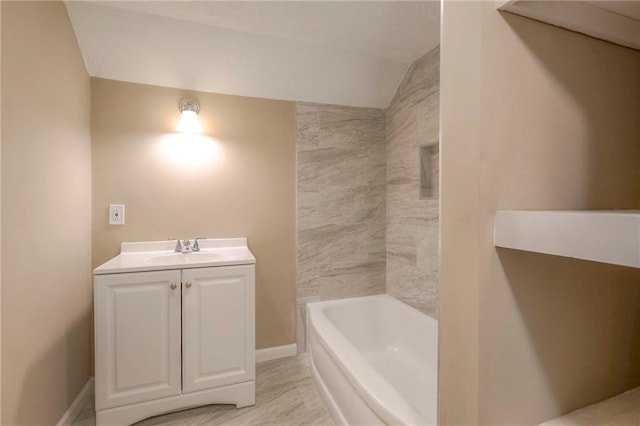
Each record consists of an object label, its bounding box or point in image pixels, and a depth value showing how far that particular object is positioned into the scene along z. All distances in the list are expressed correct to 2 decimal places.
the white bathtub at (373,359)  1.18
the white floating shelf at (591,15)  0.50
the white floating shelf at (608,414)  0.53
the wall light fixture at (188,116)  2.02
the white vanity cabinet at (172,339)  1.54
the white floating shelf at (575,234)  0.35
